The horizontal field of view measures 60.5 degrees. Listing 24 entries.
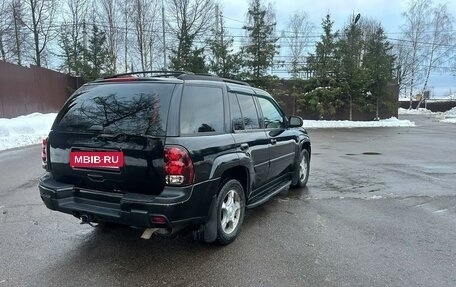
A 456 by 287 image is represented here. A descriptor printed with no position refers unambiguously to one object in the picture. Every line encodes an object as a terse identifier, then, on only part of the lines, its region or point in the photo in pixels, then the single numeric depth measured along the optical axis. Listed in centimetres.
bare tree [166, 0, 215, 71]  3286
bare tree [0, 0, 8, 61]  2998
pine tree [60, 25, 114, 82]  2931
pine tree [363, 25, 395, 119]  2862
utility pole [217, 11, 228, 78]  2781
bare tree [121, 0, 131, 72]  3675
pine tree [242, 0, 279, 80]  2792
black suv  361
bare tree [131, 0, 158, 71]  3622
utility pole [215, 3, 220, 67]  3283
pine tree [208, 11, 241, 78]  2777
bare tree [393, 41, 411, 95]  5206
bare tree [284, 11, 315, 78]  5364
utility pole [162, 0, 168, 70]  3312
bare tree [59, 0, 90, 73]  3231
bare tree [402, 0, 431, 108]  4700
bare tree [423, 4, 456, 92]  4753
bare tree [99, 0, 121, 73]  3650
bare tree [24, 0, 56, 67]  3203
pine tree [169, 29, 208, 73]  2836
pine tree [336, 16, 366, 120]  2841
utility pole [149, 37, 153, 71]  3772
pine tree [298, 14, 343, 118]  2855
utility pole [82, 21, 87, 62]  3369
